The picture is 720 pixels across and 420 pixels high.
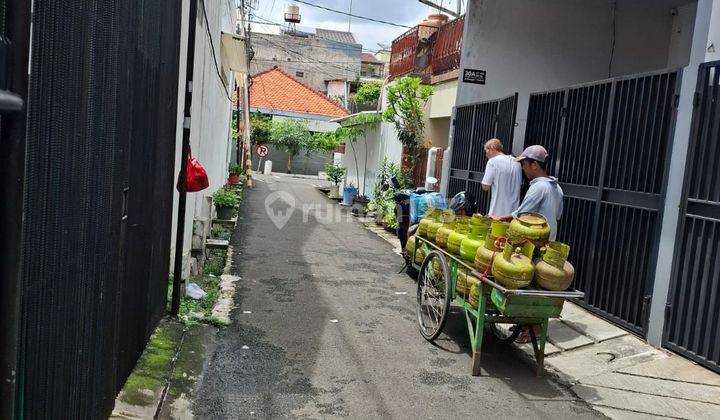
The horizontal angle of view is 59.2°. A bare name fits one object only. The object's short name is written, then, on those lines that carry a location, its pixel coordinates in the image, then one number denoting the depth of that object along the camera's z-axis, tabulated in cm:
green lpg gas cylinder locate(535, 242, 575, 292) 494
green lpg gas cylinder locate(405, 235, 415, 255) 769
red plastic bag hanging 612
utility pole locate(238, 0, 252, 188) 2075
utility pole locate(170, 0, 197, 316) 589
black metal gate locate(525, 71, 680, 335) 608
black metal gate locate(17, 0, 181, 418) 209
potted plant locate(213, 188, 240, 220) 1348
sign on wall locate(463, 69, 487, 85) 1110
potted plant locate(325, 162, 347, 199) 2372
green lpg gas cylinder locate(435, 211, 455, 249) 630
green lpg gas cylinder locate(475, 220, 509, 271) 522
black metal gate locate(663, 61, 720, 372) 523
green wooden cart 500
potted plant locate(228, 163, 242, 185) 2236
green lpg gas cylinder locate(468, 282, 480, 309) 530
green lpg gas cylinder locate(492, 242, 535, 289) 487
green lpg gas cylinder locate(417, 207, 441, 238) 700
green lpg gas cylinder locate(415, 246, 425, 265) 734
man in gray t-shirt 606
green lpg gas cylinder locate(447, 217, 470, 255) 598
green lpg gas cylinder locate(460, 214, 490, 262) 568
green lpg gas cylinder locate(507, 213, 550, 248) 521
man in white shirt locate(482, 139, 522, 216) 763
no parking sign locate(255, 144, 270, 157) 3497
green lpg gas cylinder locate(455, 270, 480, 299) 552
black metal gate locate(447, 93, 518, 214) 925
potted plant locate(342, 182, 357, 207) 2103
